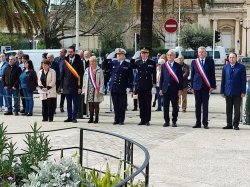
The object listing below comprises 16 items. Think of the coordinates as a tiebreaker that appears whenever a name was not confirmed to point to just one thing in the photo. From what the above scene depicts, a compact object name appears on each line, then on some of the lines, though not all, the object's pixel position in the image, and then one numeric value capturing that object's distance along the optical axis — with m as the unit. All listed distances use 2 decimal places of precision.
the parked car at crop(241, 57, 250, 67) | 58.51
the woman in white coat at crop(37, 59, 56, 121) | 15.41
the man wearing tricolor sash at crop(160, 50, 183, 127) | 14.45
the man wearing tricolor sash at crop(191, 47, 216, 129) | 14.13
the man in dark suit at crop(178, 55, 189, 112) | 18.72
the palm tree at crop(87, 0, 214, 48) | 18.59
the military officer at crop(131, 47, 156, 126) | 14.62
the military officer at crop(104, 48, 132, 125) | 14.72
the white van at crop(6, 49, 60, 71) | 30.75
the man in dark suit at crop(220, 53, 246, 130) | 13.89
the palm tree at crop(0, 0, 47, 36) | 23.61
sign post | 20.91
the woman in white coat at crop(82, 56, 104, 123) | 14.79
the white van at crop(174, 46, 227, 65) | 57.45
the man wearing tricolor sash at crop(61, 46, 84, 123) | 15.23
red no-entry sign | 20.84
